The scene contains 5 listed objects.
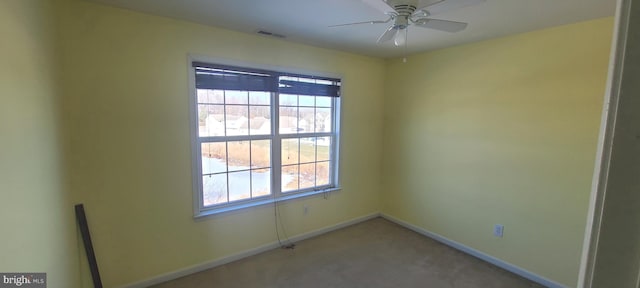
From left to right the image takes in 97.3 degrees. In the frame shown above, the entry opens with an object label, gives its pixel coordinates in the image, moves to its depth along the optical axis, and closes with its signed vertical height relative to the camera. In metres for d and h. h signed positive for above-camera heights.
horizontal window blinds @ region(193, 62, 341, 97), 2.62 +0.40
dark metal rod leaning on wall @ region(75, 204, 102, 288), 2.15 -1.00
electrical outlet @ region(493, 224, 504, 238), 2.92 -1.13
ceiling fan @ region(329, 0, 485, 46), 1.47 +0.62
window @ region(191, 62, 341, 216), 2.72 -0.19
